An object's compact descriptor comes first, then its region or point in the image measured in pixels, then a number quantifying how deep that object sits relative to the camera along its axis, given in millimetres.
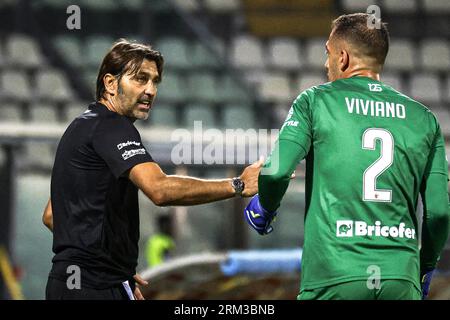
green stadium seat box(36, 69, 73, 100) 11445
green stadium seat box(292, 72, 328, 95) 13102
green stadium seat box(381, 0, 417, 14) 13133
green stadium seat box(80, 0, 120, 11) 11508
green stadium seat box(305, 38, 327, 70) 13219
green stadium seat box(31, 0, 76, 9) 11359
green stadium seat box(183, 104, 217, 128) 11234
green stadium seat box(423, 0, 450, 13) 12922
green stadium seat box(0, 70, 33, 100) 11367
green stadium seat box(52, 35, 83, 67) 11750
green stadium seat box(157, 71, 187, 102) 11484
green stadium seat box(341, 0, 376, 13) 12969
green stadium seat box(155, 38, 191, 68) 11383
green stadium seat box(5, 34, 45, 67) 11773
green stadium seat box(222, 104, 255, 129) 11016
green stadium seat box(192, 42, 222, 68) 11859
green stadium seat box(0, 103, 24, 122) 10836
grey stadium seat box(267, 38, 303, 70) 13477
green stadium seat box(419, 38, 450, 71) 13352
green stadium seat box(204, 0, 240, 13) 12539
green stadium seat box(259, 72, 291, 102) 12789
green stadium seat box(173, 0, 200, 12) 11994
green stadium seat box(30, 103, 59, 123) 11015
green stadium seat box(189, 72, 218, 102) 11656
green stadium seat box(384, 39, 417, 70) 13398
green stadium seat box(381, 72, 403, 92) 13211
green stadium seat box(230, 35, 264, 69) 12914
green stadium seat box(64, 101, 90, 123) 11273
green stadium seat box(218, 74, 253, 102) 11669
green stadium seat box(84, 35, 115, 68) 11578
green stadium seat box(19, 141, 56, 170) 8727
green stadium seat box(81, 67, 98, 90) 11469
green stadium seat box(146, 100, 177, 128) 10992
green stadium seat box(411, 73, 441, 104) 13234
